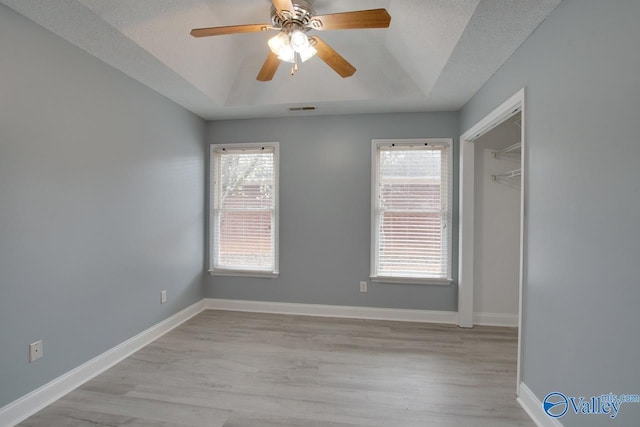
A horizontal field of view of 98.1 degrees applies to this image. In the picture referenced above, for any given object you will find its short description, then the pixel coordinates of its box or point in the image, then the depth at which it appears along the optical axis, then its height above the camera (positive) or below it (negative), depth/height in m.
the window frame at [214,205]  3.49 +0.00
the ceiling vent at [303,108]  3.16 +1.15
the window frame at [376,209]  3.22 -0.01
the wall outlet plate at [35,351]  1.77 -0.93
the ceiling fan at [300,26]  1.58 +1.10
